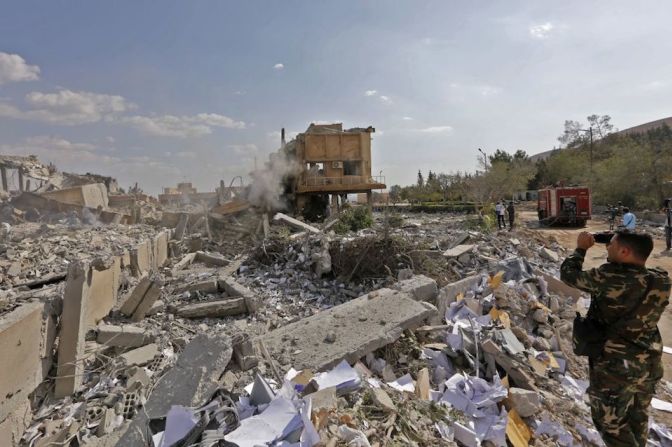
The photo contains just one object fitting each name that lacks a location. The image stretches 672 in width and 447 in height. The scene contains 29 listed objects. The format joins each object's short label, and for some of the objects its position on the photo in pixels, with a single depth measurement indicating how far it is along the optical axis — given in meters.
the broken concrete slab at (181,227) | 10.73
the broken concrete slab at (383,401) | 2.73
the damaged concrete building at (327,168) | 14.70
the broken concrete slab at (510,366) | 3.60
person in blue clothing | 8.21
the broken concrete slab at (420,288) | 4.69
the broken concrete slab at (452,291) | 4.78
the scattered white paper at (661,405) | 3.60
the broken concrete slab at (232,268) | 7.40
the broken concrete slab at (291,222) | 10.45
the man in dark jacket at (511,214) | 13.30
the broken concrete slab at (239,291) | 5.55
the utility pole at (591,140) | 29.15
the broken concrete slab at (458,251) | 7.04
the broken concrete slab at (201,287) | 6.30
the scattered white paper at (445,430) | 2.72
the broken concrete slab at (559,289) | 5.89
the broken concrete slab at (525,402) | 3.19
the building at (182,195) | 23.31
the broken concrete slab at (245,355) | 3.16
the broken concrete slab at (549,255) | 8.21
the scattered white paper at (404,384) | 3.22
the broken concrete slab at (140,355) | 3.74
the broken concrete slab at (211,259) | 8.58
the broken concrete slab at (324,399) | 2.59
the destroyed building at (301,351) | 2.65
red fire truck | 15.42
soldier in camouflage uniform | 2.28
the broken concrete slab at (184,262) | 8.27
